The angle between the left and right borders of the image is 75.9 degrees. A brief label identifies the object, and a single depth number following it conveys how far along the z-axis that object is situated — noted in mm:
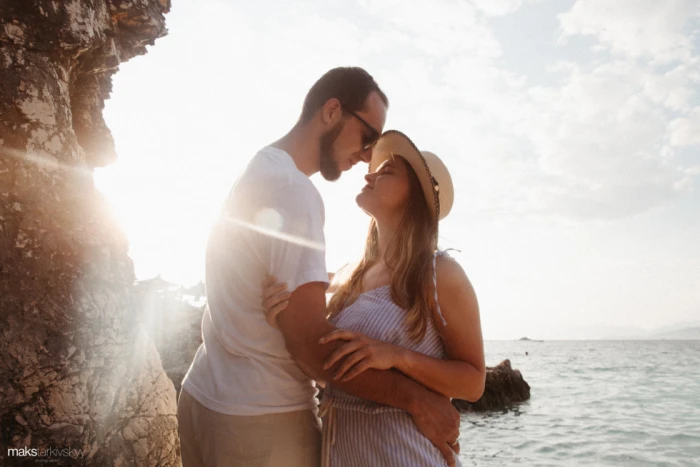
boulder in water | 19453
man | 2020
